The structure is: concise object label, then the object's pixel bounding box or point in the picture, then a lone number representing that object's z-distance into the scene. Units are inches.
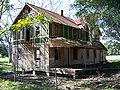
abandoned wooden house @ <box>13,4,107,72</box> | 536.6
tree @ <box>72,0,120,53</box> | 398.4
